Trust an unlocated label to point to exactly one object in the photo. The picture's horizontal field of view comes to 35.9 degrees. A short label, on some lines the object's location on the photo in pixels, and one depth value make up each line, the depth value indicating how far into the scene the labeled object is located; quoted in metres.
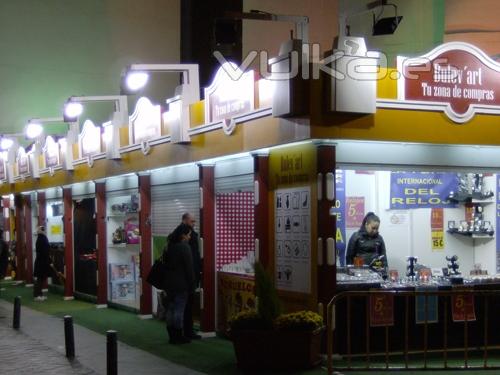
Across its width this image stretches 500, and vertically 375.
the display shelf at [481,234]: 12.81
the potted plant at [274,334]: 8.73
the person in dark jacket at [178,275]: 11.04
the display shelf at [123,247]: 15.85
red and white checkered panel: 11.99
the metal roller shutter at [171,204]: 12.84
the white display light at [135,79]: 12.48
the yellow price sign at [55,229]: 21.02
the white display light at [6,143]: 24.44
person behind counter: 12.04
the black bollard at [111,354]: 8.27
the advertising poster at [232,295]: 10.93
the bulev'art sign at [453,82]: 9.31
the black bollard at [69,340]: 10.23
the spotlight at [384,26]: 10.59
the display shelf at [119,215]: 16.14
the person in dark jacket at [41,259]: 18.12
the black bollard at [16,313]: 13.30
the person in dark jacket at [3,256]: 16.22
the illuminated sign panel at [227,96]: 10.13
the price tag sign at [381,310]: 9.46
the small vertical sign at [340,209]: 12.92
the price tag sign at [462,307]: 9.84
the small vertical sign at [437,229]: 13.17
